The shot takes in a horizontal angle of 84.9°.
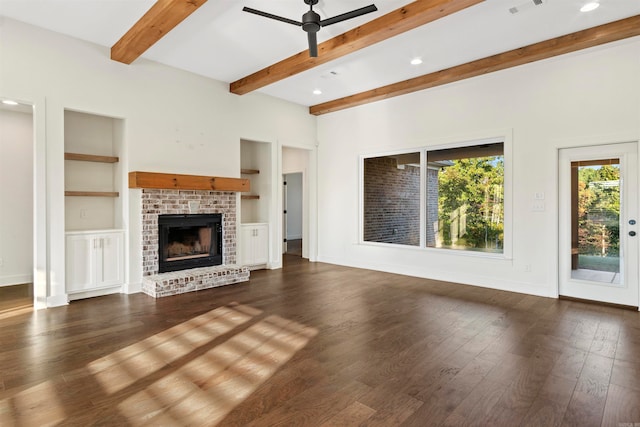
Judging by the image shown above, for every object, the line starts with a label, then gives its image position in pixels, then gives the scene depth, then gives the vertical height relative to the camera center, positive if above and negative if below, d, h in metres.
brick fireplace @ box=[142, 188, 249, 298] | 4.98 -0.52
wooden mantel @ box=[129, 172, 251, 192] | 4.91 +0.44
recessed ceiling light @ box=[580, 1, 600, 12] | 3.60 +2.12
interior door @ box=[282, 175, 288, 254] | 9.38 -0.44
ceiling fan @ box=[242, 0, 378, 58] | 3.31 +1.86
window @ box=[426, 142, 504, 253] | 5.36 +0.19
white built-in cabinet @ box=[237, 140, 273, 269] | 6.55 +0.09
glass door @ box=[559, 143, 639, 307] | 4.26 -0.18
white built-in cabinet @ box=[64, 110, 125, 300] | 4.63 +0.08
